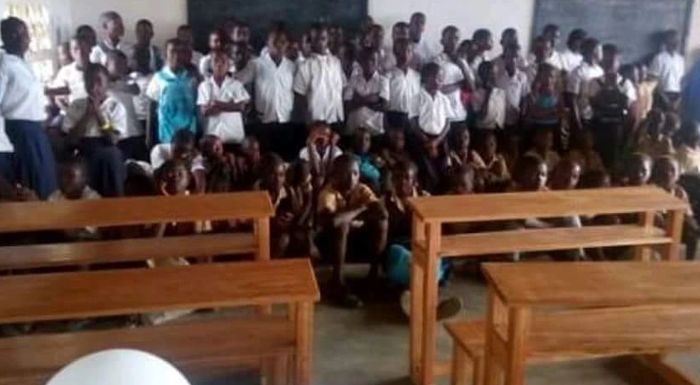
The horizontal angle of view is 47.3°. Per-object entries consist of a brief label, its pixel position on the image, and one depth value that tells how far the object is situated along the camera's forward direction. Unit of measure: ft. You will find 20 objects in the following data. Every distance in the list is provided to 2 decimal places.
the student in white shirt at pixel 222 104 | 17.30
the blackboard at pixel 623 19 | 23.32
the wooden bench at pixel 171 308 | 7.82
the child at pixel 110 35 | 18.77
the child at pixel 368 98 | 18.35
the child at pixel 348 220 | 13.43
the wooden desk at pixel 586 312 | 7.64
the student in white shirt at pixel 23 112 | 14.07
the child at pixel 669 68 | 21.70
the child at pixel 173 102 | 17.37
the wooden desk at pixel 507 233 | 10.06
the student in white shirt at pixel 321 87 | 18.44
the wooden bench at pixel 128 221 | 9.90
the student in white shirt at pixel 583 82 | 19.25
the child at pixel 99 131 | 15.02
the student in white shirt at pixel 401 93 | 18.51
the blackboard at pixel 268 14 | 21.04
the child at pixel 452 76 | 18.70
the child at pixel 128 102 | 17.66
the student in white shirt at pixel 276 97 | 18.42
